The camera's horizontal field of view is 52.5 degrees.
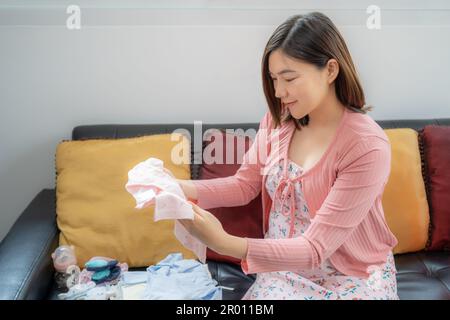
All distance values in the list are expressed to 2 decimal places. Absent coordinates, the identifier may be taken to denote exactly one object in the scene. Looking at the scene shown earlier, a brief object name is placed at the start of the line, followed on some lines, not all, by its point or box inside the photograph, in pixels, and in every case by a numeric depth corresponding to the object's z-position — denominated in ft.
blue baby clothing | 4.12
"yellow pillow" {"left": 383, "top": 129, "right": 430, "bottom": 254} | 5.13
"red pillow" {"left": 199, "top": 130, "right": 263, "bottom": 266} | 4.96
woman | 3.62
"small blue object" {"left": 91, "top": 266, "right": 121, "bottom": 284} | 4.53
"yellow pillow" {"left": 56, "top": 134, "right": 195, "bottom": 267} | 4.87
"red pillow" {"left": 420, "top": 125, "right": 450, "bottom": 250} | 5.23
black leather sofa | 4.14
